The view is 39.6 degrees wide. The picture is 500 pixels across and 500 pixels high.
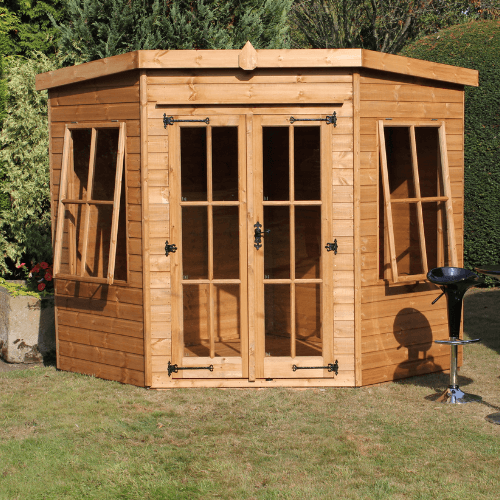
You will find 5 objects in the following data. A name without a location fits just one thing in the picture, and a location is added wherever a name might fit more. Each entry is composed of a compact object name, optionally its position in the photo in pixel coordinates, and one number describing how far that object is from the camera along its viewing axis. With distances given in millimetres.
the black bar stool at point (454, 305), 5424
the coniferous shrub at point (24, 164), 9875
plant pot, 6992
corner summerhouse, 5766
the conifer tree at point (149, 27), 11359
